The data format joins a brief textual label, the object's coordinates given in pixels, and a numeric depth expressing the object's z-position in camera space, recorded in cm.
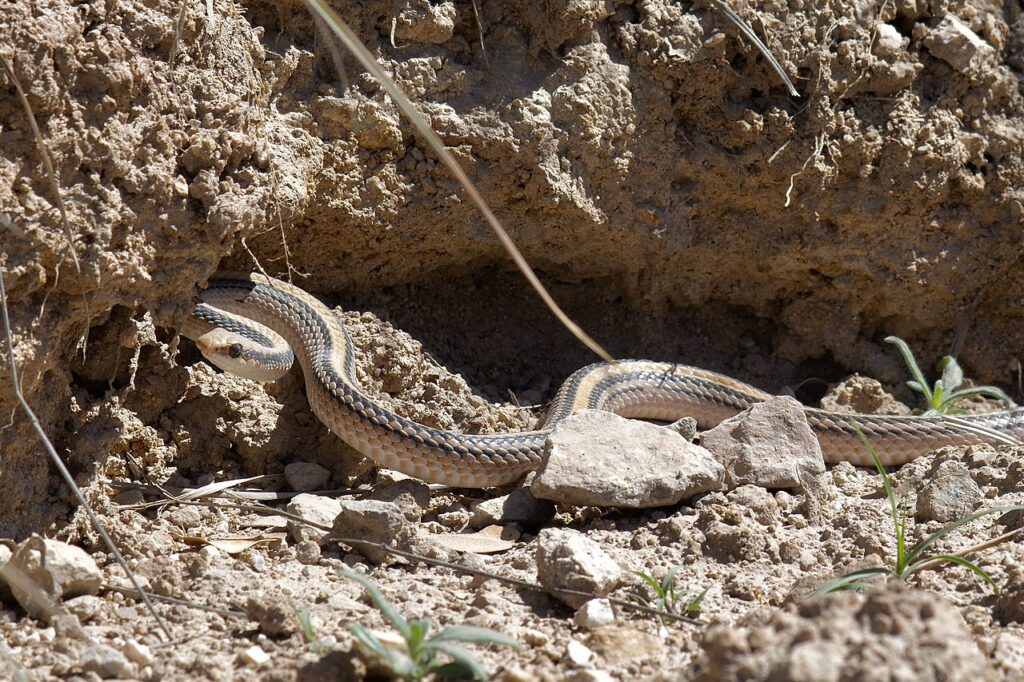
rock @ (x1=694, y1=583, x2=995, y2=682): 443
